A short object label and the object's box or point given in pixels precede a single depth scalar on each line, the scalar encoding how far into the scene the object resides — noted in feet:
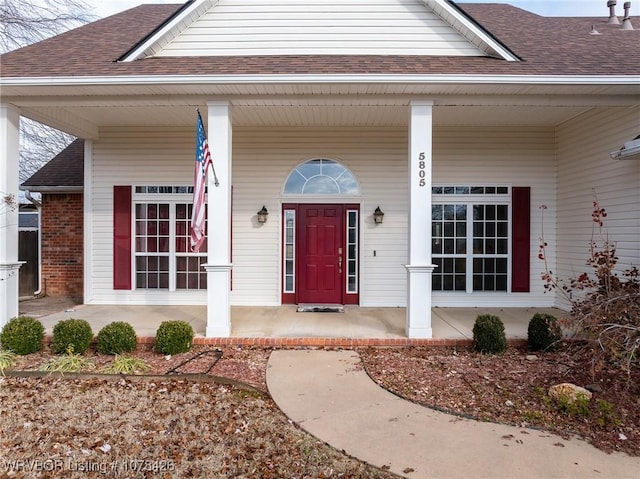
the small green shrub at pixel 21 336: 15.93
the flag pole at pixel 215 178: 17.15
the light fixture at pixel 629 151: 16.69
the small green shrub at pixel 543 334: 15.88
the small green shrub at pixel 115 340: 15.75
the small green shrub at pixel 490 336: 15.94
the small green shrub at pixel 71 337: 15.83
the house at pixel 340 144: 17.43
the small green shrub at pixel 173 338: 15.81
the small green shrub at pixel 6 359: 14.45
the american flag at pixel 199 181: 16.42
